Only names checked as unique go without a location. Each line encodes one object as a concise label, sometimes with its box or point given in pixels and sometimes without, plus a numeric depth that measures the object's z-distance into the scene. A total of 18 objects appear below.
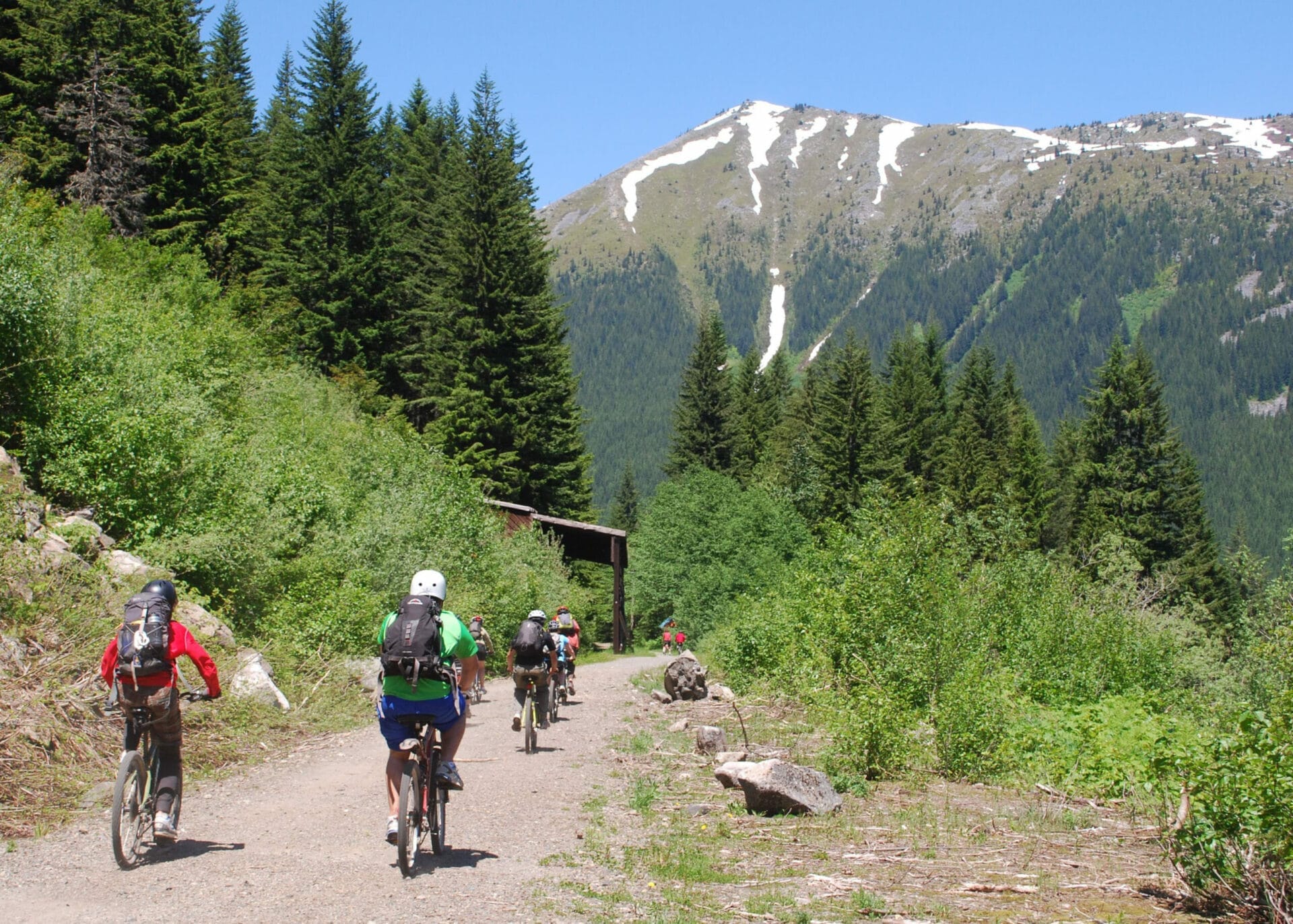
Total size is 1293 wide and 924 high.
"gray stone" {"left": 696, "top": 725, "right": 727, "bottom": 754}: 13.52
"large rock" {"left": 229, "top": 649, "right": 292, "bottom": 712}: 13.28
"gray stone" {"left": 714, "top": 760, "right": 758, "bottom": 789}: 10.64
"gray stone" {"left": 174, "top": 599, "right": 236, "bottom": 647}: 13.84
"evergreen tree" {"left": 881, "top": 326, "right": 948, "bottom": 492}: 57.97
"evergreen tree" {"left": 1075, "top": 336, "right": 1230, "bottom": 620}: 52.69
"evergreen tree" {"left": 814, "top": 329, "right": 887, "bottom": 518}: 53.09
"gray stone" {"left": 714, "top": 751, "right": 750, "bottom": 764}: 12.16
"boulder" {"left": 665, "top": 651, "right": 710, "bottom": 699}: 20.48
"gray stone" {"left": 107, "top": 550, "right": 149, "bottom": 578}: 13.73
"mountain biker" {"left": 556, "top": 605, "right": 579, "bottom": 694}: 19.34
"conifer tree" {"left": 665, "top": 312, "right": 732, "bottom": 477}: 63.53
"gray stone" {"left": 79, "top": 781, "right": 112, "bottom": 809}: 8.99
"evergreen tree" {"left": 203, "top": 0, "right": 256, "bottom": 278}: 37.59
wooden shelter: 35.62
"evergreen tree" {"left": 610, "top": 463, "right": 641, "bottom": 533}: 92.00
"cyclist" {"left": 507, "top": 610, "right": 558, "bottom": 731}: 14.13
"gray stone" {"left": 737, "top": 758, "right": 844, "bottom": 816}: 9.65
